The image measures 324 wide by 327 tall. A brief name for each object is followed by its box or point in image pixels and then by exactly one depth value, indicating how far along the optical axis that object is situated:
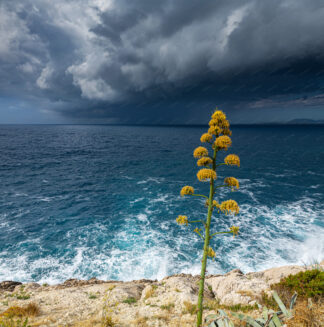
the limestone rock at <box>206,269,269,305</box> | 10.55
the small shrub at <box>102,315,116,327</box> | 7.87
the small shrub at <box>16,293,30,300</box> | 12.27
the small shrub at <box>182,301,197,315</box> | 9.20
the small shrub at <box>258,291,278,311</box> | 9.18
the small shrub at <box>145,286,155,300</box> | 11.61
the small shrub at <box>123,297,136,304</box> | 11.00
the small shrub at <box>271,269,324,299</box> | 8.87
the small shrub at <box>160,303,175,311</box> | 9.86
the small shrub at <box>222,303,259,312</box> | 9.28
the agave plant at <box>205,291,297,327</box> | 6.35
